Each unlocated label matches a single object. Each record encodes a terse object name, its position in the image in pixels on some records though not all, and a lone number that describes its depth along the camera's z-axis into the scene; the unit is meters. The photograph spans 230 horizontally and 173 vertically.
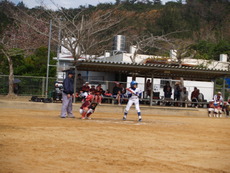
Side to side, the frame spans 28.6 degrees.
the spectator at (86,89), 22.97
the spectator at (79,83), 30.33
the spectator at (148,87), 31.88
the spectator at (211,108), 29.19
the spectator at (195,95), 31.50
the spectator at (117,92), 30.03
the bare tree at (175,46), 46.78
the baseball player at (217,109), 29.25
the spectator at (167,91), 31.61
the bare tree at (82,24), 39.72
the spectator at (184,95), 31.70
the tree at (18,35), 50.37
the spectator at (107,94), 30.41
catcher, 20.06
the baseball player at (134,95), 20.52
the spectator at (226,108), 31.08
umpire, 19.59
